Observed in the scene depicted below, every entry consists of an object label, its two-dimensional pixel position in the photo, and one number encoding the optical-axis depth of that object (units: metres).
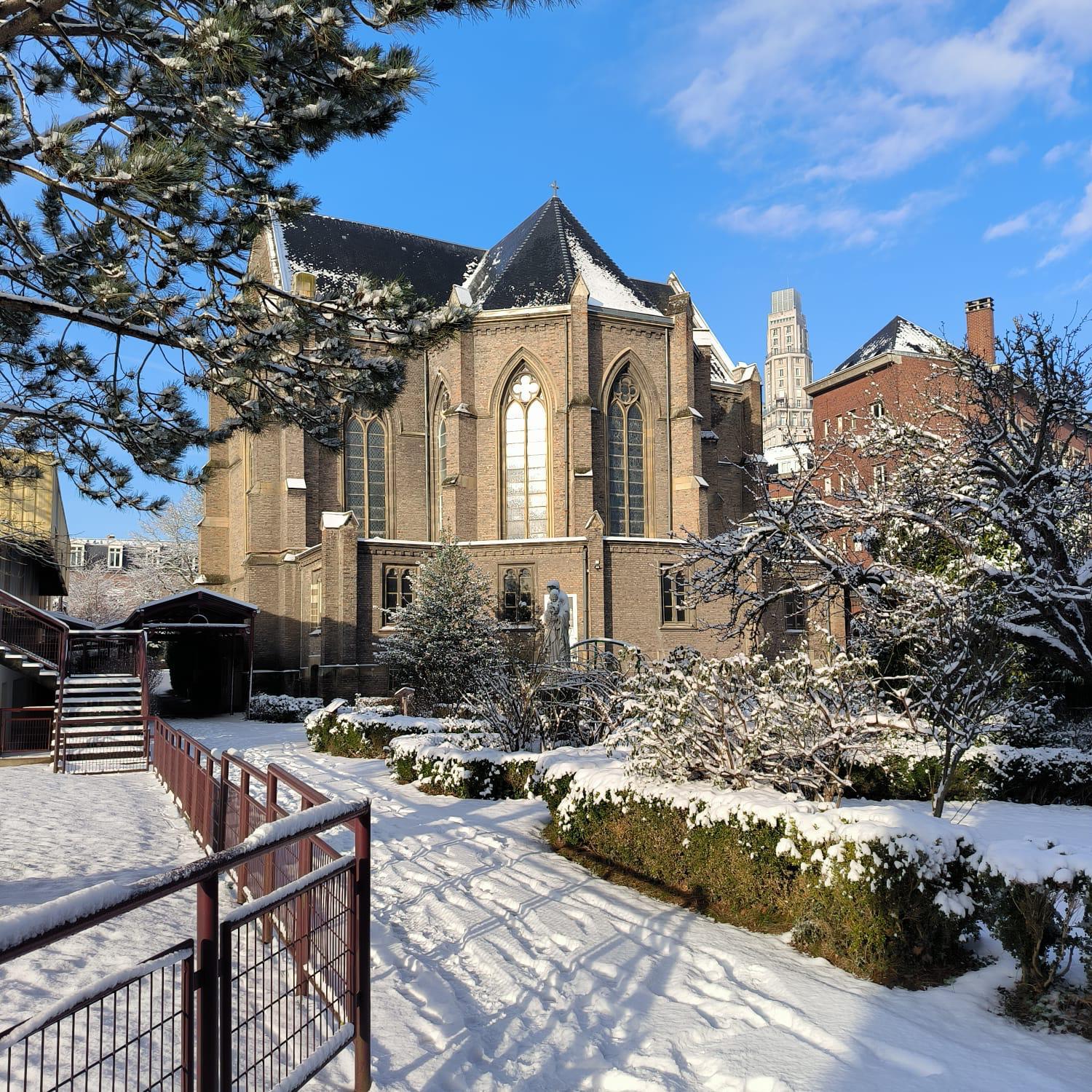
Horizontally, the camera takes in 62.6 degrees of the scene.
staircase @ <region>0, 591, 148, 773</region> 16.61
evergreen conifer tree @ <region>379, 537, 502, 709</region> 23.88
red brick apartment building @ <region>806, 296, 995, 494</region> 42.50
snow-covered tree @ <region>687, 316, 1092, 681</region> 12.28
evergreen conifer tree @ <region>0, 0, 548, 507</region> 5.63
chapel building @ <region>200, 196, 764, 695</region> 30.55
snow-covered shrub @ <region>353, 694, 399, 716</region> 18.25
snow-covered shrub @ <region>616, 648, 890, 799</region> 7.80
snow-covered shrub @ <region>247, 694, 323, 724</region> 26.86
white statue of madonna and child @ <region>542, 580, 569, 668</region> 17.94
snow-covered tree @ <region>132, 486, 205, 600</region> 51.06
